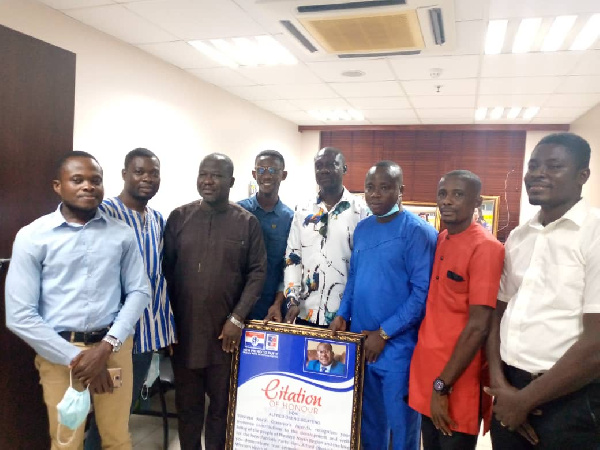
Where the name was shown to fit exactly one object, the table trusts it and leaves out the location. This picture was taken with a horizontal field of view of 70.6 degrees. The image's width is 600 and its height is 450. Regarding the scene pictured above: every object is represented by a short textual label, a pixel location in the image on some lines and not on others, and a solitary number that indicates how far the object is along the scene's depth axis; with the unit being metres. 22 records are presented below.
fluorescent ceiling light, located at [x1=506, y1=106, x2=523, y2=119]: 5.18
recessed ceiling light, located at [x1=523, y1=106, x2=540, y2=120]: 5.14
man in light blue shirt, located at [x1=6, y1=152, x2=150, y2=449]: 1.58
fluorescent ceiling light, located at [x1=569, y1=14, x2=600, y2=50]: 2.73
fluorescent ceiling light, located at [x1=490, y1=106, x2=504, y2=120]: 5.24
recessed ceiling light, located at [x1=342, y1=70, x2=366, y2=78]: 3.91
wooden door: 2.02
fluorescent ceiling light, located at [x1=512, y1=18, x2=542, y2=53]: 2.79
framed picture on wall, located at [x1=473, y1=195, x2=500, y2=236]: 6.37
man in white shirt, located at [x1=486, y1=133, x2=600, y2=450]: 1.23
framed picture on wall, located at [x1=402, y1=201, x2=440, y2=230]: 6.46
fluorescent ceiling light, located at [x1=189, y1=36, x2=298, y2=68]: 3.35
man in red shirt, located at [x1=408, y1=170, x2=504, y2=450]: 1.55
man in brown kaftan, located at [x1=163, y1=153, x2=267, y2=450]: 2.02
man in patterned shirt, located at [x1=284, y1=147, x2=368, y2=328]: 2.14
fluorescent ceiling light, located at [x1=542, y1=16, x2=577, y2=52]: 2.73
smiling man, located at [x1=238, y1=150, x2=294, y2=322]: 2.39
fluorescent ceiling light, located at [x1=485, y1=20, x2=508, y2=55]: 2.82
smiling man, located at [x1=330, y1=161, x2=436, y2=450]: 1.83
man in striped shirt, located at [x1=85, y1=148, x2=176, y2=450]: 2.01
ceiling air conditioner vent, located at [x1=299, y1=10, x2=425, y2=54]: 2.58
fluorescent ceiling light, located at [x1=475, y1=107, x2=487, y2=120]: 5.32
